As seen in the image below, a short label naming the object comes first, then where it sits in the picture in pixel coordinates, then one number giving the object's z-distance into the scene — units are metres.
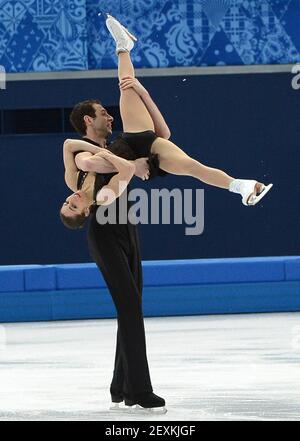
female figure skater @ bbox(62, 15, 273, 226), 11.02
